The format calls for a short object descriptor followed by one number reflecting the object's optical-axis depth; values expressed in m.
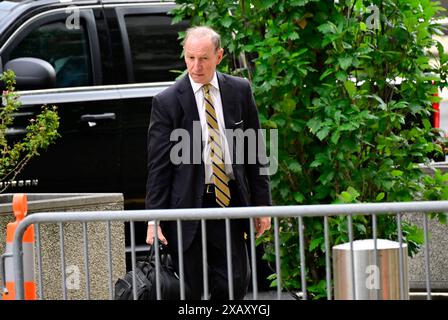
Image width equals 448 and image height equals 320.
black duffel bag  13.77
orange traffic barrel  13.32
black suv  21.34
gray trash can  12.84
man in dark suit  14.61
